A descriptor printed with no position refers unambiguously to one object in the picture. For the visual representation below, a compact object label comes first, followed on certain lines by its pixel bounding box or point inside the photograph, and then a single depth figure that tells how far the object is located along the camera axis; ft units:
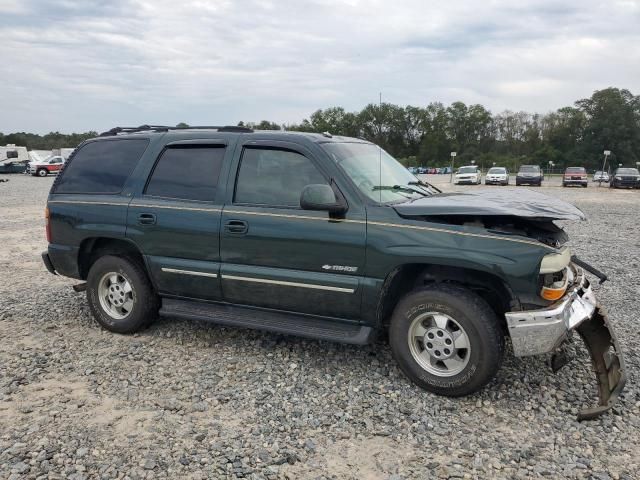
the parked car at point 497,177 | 117.12
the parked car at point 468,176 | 115.85
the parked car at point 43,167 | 126.00
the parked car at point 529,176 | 115.24
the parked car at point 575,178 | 117.91
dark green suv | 11.43
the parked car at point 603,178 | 144.64
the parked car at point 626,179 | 110.11
